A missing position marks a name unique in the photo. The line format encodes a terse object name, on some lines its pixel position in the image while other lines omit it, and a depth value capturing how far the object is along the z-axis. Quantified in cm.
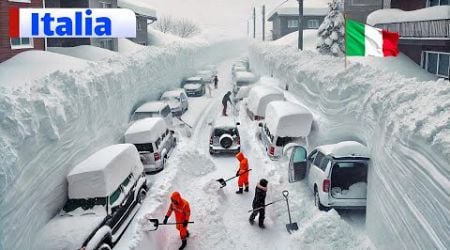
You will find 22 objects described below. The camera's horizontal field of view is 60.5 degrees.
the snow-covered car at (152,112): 1840
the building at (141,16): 3897
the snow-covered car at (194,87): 3428
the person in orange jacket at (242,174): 1267
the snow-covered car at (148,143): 1454
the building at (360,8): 3484
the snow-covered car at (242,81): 3247
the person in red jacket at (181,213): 953
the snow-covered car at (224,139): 1719
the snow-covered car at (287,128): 1490
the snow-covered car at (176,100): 2408
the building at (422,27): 1869
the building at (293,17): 5603
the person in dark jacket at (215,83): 3997
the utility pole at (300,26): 2764
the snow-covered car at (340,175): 1016
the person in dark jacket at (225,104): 2511
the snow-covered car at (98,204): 821
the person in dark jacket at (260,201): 1066
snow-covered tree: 3341
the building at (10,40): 1614
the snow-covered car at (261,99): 2069
